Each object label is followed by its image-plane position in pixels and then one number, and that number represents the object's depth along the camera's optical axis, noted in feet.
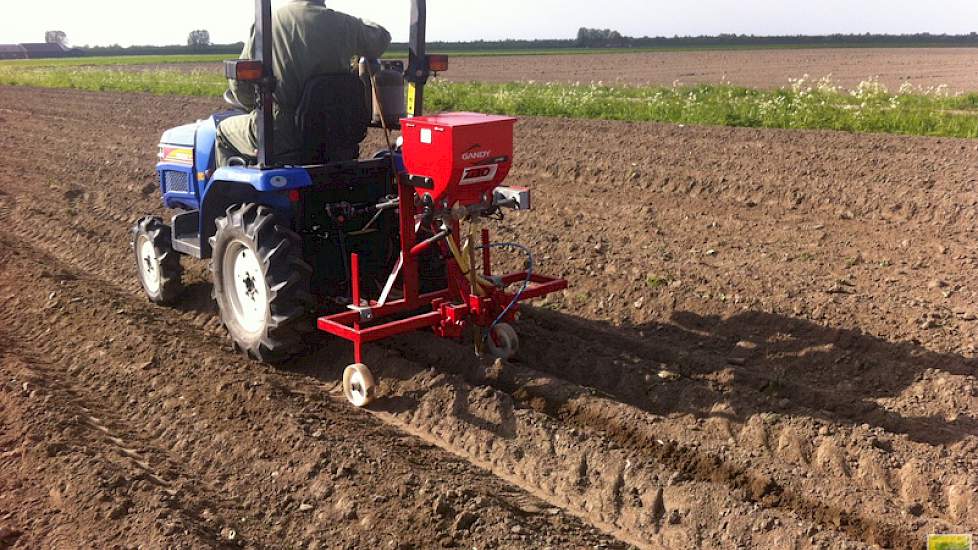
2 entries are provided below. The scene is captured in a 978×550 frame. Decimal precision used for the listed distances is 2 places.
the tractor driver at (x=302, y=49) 17.02
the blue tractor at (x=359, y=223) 16.37
